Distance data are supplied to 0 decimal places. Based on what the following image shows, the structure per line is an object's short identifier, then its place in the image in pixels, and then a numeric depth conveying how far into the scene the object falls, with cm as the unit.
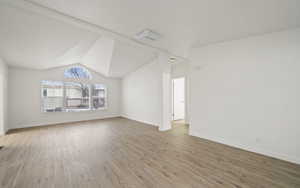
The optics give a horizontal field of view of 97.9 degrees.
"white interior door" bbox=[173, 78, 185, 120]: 710
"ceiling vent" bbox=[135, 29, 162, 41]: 323
